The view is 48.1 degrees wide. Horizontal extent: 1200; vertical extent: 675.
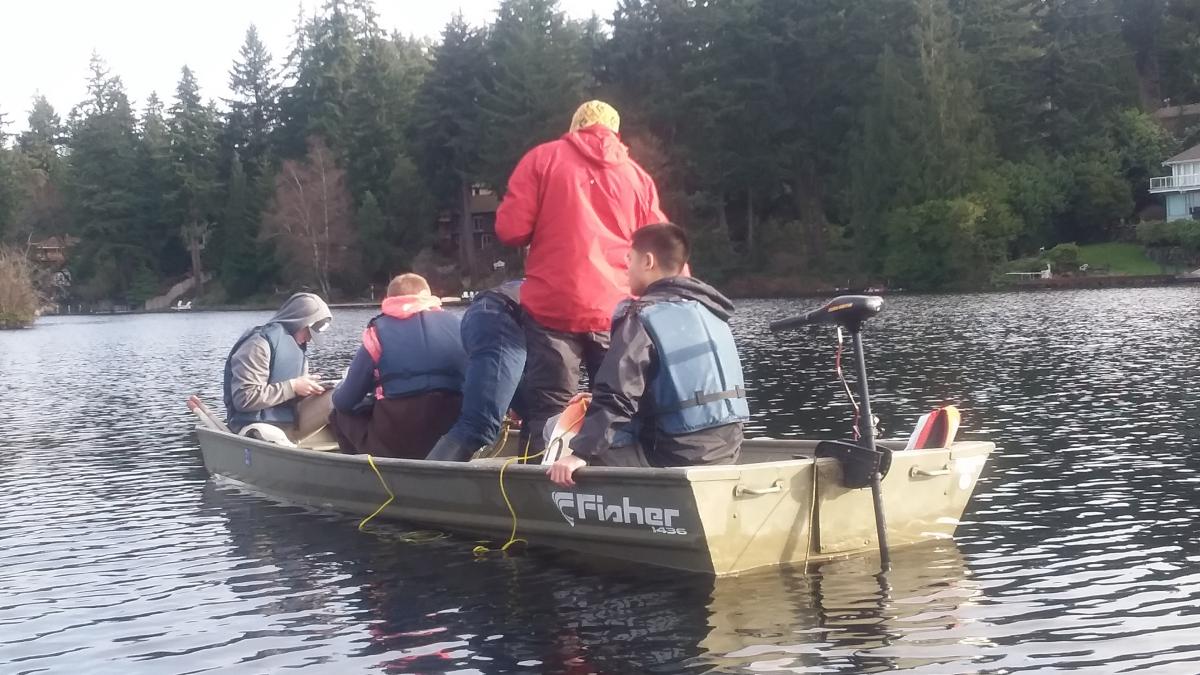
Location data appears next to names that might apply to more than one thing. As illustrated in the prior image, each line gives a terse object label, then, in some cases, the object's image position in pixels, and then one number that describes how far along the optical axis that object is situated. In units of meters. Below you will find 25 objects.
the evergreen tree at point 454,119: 73.80
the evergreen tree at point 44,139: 114.81
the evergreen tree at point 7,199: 94.38
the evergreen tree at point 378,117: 80.44
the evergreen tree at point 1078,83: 66.25
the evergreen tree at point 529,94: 67.19
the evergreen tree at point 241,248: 86.50
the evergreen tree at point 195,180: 91.62
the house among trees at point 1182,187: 62.47
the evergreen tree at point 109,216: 94.50
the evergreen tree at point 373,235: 75.81
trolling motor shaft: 7.38
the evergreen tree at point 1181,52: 71.75
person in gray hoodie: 11.87
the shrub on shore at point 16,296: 59.81
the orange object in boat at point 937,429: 8.36
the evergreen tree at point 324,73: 86.88
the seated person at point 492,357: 9.34
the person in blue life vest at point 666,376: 7.56
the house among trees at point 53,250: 98.00
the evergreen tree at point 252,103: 96.31
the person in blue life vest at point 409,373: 10.23
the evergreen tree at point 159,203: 93.56
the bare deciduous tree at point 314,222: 77.88
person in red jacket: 9.03
